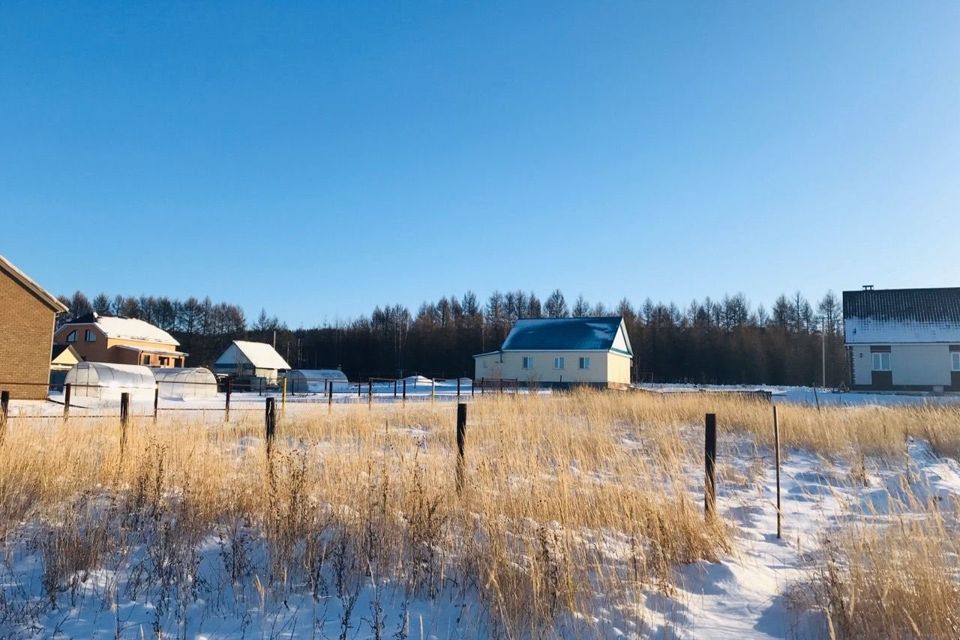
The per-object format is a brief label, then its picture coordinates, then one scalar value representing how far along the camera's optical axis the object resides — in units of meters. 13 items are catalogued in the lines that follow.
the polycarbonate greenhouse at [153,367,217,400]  34.41
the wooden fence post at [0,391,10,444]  8.11
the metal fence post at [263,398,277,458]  8.05
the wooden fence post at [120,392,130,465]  7.77
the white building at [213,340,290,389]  56.88
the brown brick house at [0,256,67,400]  25.98
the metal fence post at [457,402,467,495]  6.82
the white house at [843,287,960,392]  35.53
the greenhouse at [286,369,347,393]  44.90
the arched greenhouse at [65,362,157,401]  29.78
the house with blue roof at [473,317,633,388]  46.56
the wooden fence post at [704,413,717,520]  6.17
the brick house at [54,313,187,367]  59.88
